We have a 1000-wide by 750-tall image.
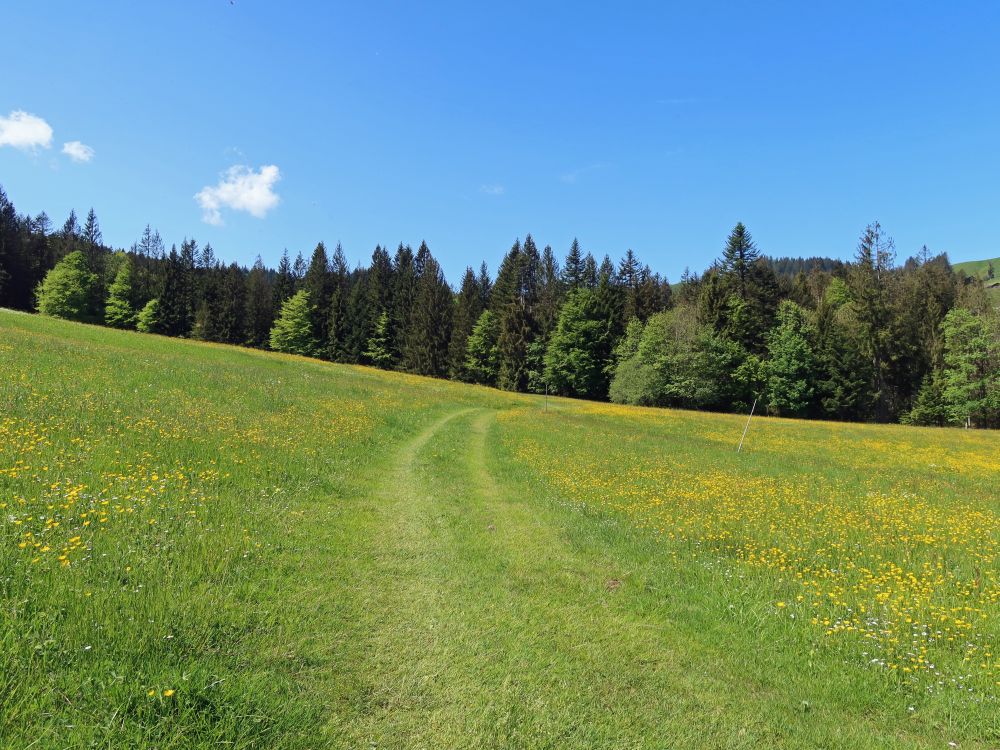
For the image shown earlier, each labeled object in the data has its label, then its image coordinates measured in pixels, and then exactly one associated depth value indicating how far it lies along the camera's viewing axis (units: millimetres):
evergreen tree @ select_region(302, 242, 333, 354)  81625
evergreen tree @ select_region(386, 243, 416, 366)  77750
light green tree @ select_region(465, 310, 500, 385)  71312
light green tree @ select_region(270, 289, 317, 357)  79188
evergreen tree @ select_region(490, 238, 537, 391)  68500
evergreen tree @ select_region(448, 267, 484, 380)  72688
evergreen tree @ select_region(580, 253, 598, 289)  78975
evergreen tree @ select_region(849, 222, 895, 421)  57875
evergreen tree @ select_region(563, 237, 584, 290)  76000
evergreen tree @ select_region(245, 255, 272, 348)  84188
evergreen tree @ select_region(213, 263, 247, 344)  81000
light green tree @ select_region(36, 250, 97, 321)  71500
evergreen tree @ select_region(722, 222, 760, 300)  65312
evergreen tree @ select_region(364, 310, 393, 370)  77625
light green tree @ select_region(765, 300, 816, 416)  55906
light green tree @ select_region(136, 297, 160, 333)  77000
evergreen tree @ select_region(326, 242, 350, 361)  79438
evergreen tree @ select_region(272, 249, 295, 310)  87688
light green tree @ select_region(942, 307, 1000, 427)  49062
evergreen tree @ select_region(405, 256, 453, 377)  74438
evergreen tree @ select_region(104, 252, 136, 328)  78625
